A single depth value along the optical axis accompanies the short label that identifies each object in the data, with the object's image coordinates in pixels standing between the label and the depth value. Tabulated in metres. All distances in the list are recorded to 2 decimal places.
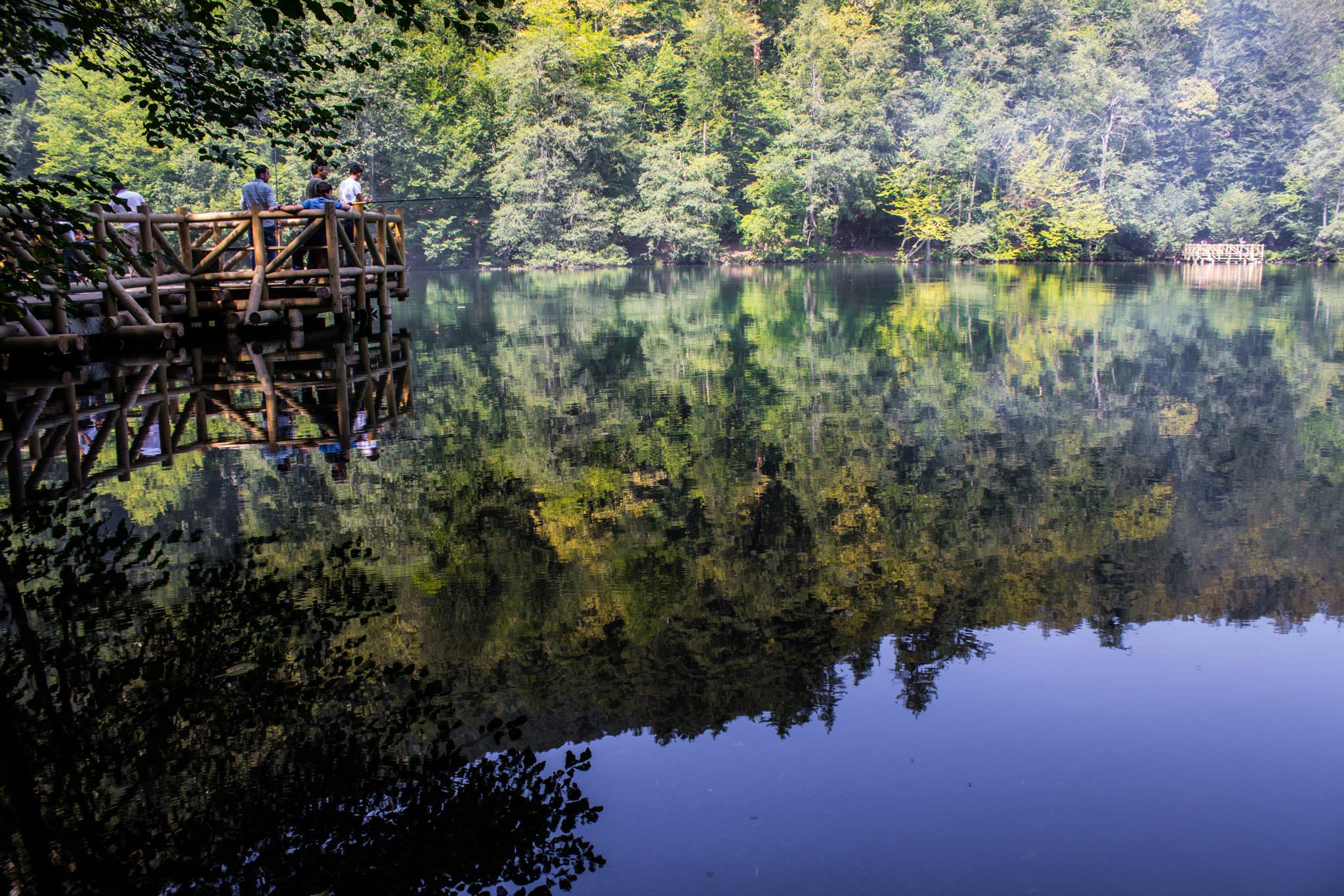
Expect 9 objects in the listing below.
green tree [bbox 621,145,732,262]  43.00
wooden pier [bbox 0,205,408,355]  10.83
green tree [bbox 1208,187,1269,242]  46.78
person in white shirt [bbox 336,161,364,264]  14.97
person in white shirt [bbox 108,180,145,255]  12.83
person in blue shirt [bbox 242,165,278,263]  13.66
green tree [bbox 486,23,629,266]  40.31
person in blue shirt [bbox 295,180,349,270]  13.65
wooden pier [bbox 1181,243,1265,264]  46.47
